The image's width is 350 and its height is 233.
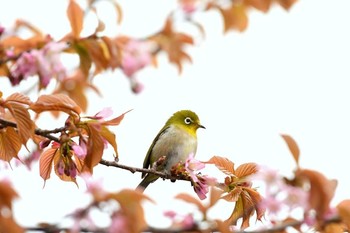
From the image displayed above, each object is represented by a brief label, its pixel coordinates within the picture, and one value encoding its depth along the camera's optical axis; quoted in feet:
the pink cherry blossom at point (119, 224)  12.05
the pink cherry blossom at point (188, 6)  18.54
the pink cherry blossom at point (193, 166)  23.89
